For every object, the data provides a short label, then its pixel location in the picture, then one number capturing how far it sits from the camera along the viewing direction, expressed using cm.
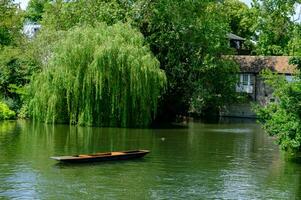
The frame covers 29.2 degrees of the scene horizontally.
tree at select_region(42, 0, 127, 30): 5053
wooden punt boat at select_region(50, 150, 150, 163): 2685
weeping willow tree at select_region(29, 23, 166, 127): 4222
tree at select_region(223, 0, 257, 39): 7698
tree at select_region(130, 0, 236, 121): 5150
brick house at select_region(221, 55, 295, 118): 6294
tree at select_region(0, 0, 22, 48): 5586
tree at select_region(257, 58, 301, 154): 2837
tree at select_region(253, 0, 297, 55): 5270
